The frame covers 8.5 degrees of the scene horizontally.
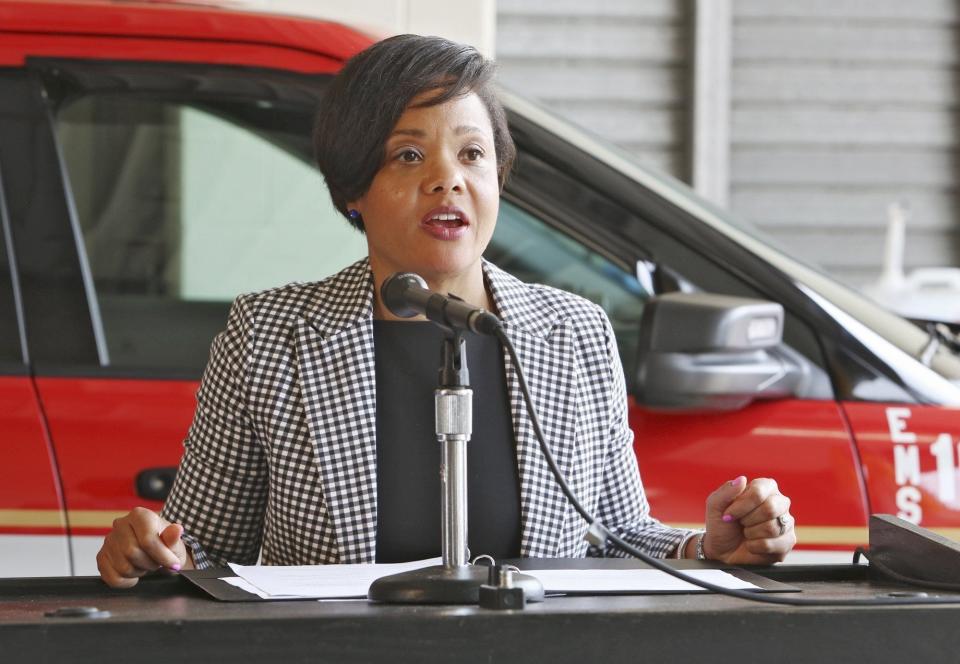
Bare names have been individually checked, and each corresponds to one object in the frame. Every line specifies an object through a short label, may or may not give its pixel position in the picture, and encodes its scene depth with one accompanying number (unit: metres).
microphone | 5.81
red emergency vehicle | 6.75
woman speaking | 6.33
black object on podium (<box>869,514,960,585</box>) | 5.97
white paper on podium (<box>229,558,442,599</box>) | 5.90
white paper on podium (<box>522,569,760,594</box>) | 5.93
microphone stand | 5.84
